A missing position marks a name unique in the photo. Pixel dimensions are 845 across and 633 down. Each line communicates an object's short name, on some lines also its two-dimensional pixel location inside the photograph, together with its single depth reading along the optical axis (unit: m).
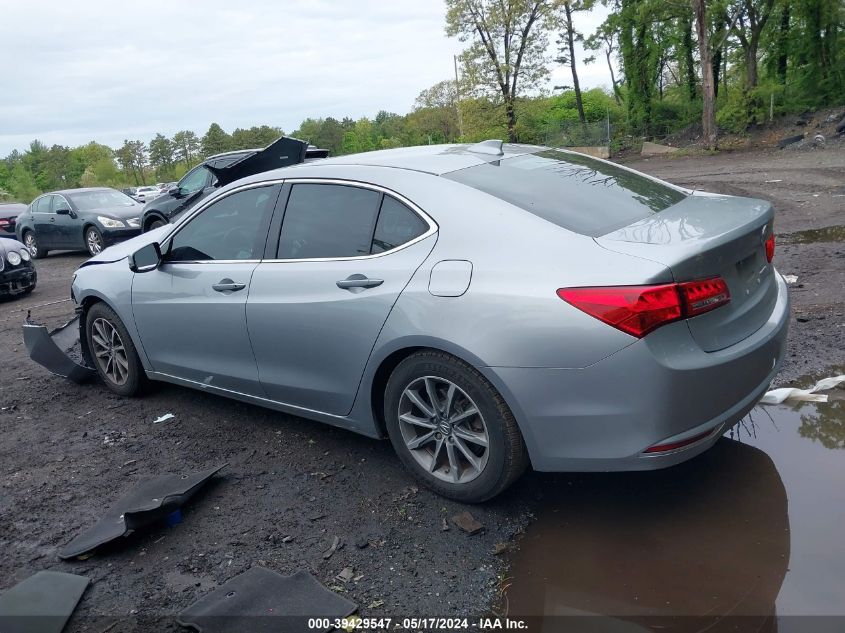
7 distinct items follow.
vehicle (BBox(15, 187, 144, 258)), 14.82
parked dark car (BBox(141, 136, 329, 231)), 7.55
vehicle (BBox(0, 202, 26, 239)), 19.67
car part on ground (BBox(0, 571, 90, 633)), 2.89
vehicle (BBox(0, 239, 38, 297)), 11.12
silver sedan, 2.88
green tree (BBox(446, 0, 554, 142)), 36.84
